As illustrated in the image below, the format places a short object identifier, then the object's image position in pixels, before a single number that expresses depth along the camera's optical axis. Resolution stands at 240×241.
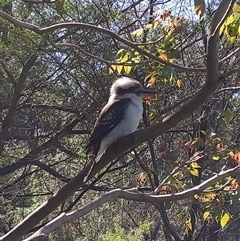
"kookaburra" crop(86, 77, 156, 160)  4.04
